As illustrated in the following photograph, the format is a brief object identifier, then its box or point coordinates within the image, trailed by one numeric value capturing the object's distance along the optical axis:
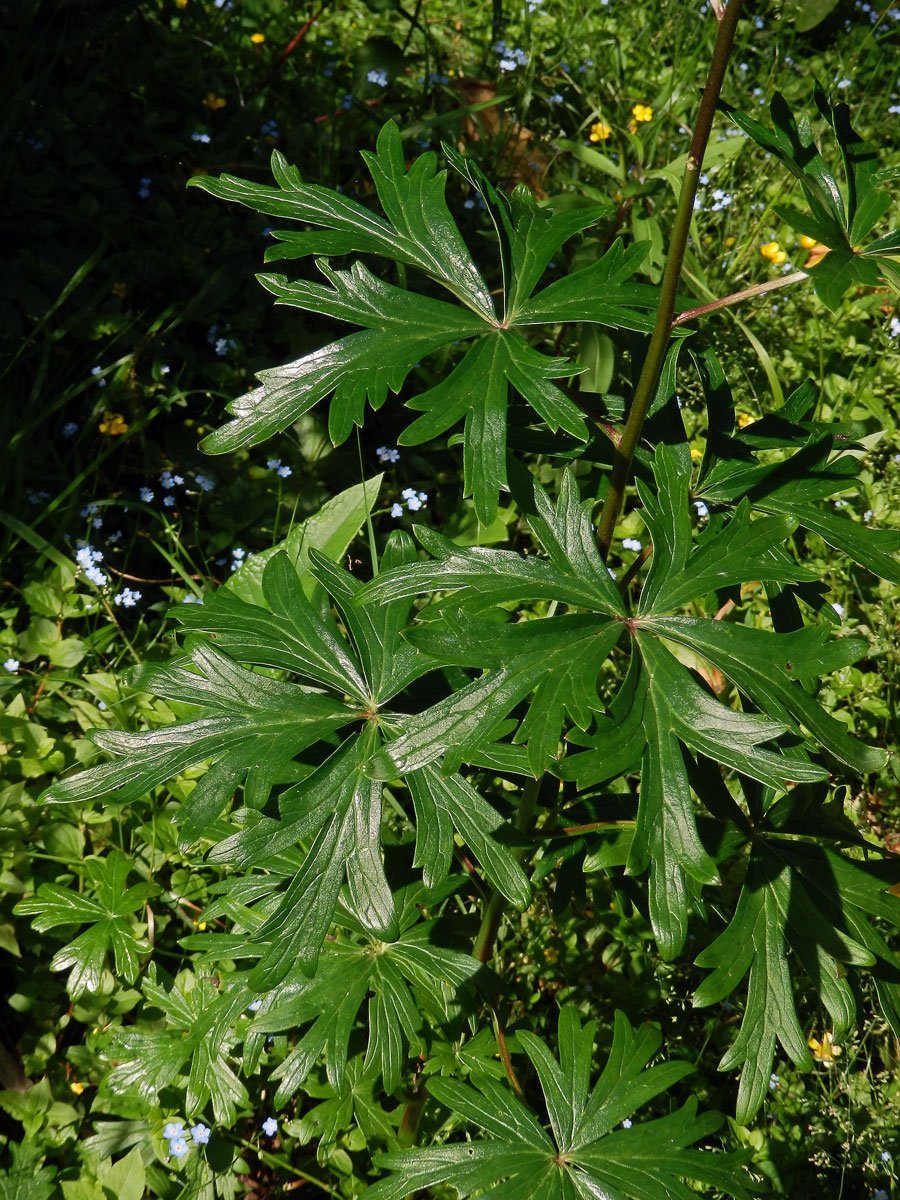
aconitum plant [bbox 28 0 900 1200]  1.15
